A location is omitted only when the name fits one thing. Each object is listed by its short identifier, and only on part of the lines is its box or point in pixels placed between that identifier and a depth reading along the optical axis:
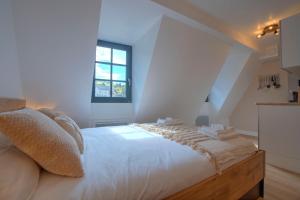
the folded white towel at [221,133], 1.65
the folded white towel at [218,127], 1.72
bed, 0.79
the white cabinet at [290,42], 2.38
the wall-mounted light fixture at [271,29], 2.77
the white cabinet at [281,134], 2.36
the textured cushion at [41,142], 0.72
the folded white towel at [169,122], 2.60
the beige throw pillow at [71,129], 1.23
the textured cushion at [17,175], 0.63
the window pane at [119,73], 3.13
